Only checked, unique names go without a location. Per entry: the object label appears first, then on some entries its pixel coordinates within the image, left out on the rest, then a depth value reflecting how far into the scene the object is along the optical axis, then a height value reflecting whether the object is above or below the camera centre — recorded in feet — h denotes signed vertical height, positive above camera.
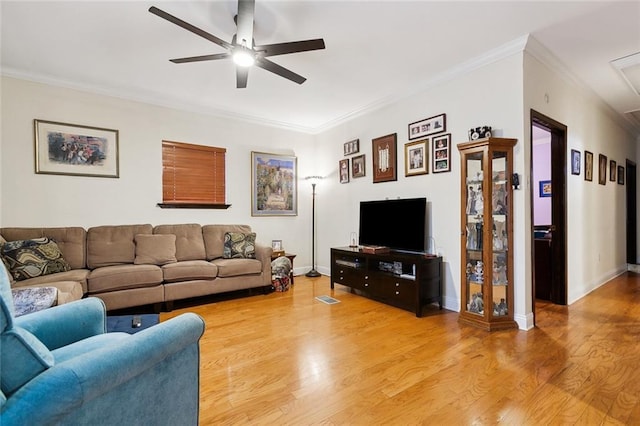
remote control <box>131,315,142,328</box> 6.54 -2.31
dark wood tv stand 10.72 -2.41
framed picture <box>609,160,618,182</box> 15.41 +2.09
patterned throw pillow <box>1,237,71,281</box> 9.54 -1.37
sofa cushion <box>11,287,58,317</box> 6.57 -1.89
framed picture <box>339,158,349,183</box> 16.26 +2.26
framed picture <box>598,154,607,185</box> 14.17 +1.99
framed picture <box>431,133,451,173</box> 11.29 +2.22
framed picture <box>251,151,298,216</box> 16.51 +1.59
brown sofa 10.47 -1.94
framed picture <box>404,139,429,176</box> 12.10 +2.20
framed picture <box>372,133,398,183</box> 13.48 +2.43
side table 15.26 -2.18
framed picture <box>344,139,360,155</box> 15.52 +3.37
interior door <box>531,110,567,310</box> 11.39 -0.03
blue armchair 2.66 -1.61
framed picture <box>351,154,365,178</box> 15.28 +2.35
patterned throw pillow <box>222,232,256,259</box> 13.78 -1.48
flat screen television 11.80 -0.45
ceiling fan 6.95 +4.14
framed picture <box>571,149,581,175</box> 11.87 +1.96
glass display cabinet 9.38 -0.66
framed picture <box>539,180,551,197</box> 18.29 +1.43
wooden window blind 14.14 +1.86
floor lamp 18.02 -0.39
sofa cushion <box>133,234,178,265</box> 12.05 -1.40
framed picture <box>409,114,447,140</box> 11.51 +3.33
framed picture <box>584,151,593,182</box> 12.91 +1.95
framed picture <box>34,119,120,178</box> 11.66 +2.54
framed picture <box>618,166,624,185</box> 16.55 +1.98
